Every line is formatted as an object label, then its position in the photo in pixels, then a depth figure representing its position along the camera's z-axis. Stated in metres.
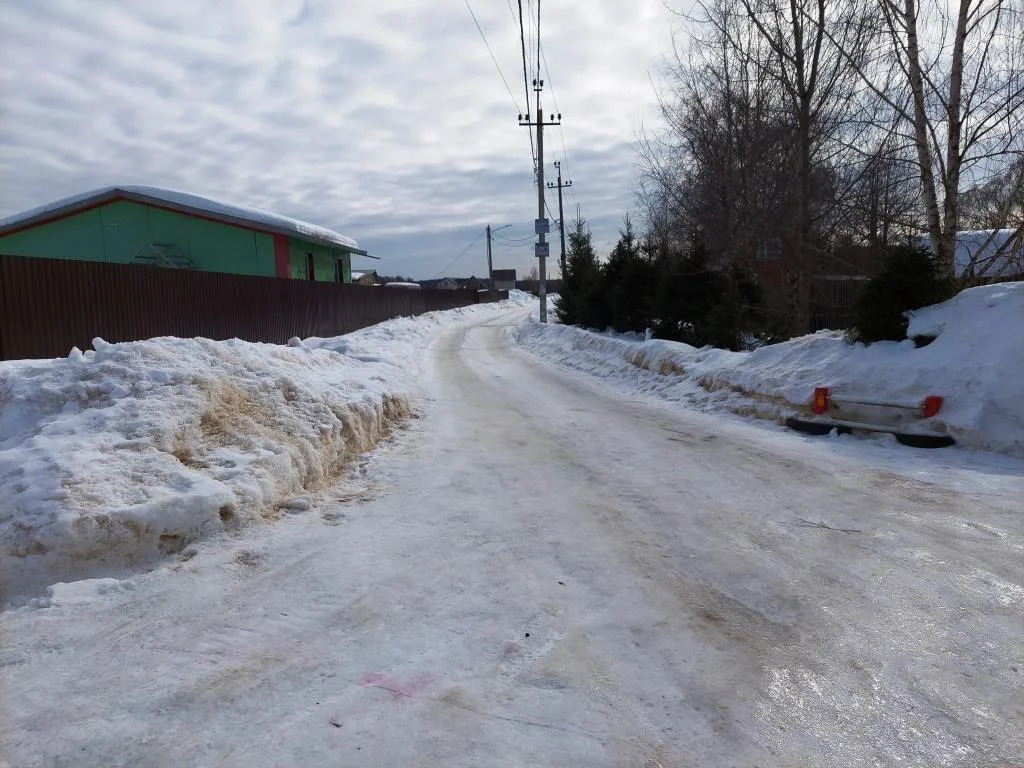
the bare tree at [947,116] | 10.49
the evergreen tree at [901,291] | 8.99
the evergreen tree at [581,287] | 24.27
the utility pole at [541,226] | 31.62
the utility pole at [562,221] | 43.15
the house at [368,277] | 68.53
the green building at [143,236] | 24.14
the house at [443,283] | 111.19
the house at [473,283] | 115.19
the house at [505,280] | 125.69
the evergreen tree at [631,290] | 20.92
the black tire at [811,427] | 8.27
